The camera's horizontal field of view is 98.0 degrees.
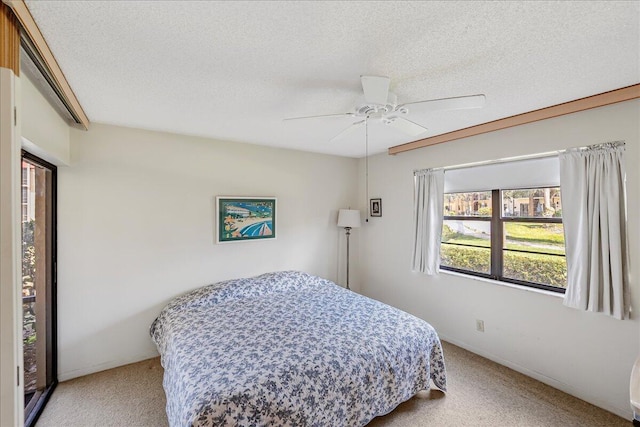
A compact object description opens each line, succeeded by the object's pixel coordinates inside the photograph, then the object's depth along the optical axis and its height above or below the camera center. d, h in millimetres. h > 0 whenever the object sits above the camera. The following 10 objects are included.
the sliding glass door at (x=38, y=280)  2020 -538
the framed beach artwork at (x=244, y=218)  3174 -73
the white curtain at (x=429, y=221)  3238 -95
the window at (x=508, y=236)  2518 -236
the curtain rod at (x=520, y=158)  2093 +519
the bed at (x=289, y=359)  1522 -957
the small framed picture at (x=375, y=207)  3979 +83
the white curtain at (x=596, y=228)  2023 -112
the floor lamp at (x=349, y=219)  3885 -90
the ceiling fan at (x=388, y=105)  1554 +681
